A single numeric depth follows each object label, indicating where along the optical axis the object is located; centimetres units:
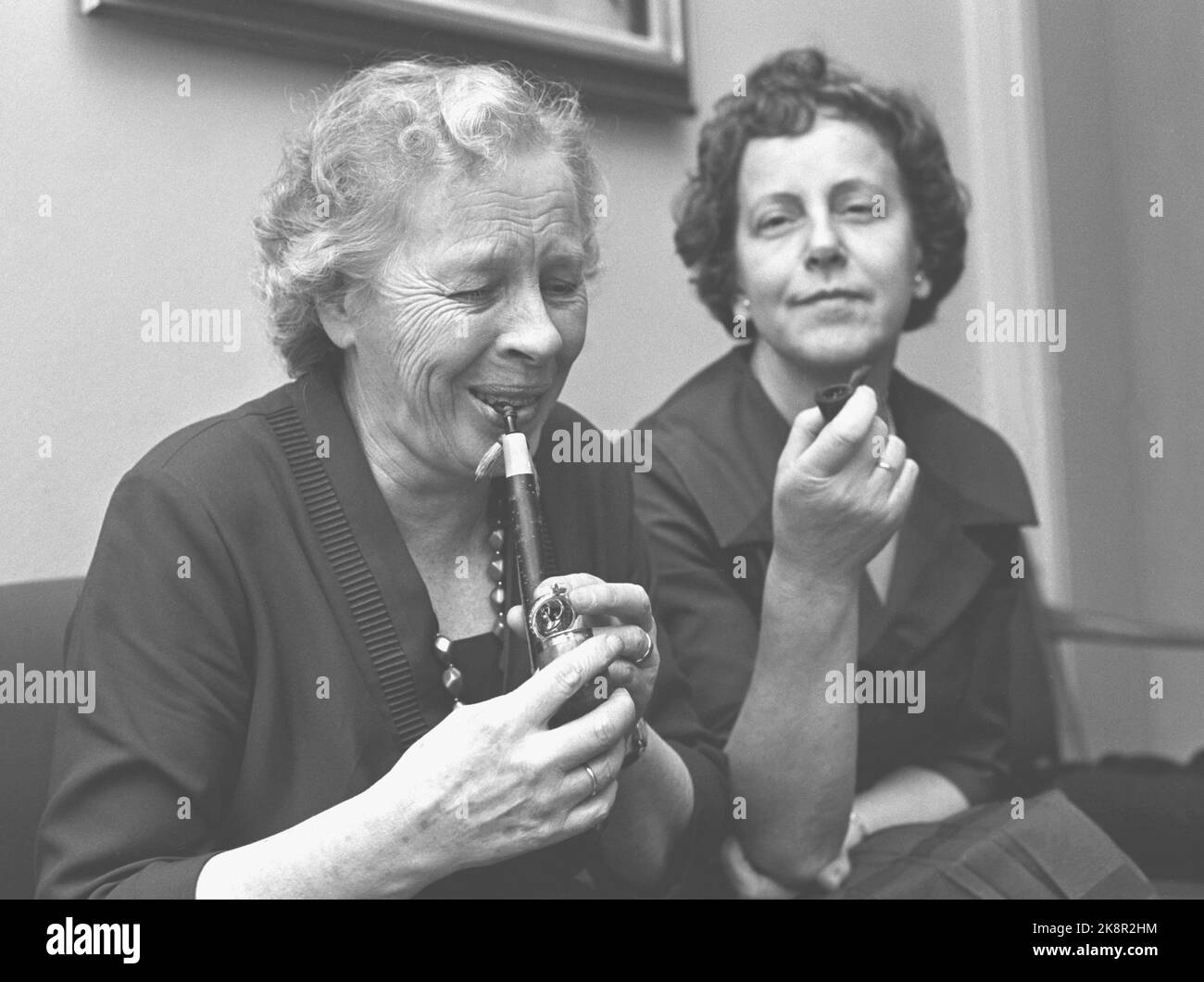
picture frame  118
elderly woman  91
